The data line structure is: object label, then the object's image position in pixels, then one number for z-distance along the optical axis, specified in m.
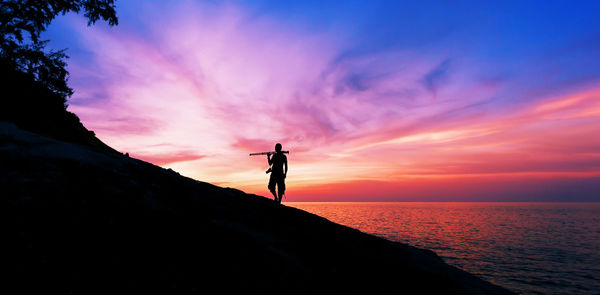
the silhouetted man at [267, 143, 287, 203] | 12.52
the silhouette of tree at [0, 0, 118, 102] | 16.36
